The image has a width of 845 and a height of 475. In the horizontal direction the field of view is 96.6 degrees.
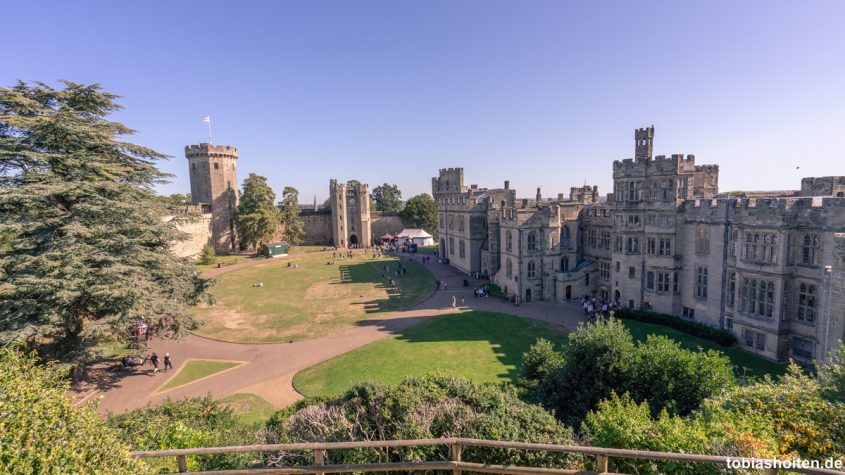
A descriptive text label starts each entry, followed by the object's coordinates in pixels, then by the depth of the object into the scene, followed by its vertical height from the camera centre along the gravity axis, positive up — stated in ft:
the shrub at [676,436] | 23.11 -16.92
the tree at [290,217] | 250.16 -1.58
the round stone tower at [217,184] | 223.71 +19.48
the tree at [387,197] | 400.47 +16.55
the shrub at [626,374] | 44.21 -20.64
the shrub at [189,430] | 30.86 -22.42
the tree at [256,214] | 220.64 +0.93
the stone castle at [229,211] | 222.48 +2.34
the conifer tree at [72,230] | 60.34 -1.88
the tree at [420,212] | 282.77 -0.66
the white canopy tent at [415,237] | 254.88 -17.03
